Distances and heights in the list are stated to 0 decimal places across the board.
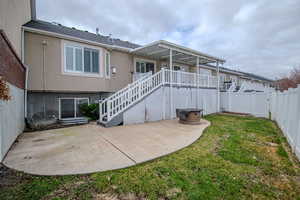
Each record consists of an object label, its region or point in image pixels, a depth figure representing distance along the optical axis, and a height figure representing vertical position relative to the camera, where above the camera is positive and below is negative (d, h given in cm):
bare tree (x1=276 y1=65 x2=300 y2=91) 2464 +339
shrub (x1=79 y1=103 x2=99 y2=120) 918 -74
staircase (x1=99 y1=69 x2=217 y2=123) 761 +69
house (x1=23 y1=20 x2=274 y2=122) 763 +194
